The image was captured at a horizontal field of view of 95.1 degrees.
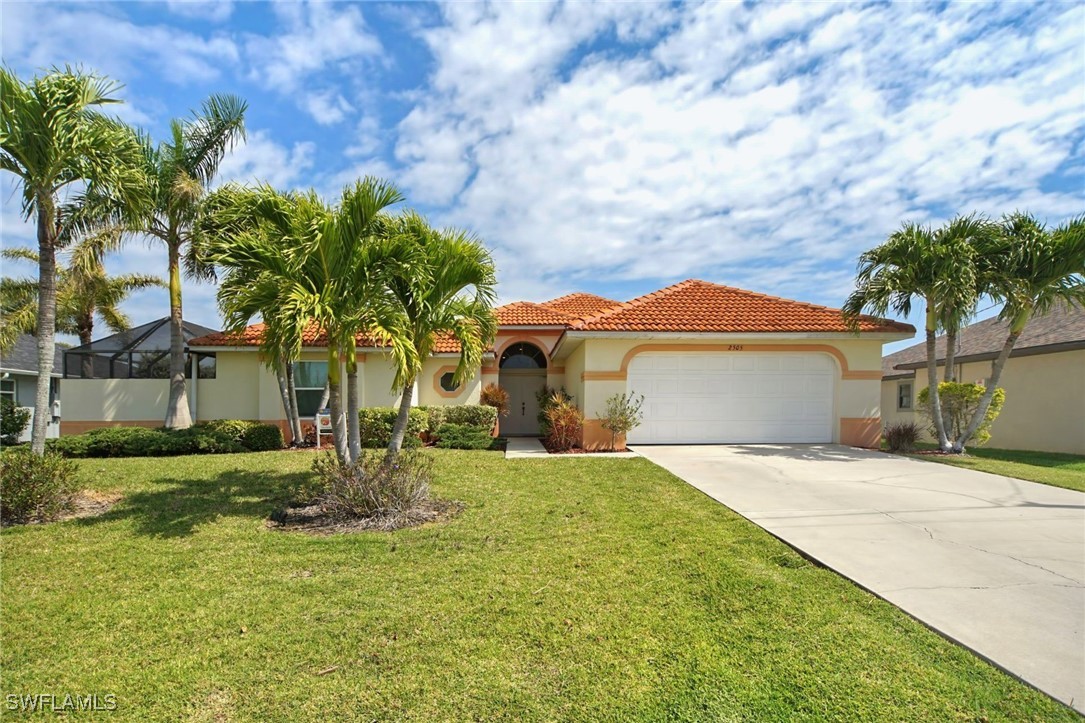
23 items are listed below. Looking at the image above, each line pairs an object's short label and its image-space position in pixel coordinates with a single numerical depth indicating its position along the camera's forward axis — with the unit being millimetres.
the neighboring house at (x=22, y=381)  18547
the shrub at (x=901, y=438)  13109
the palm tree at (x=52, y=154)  6316
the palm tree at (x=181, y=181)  12945
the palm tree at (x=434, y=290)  6699
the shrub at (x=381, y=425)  13852
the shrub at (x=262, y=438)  13406
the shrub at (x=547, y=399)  14222
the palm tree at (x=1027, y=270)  11555
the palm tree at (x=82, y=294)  13312
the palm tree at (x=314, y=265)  6121
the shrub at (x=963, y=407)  12711
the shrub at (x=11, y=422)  15219
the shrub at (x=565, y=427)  13031
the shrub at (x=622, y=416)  12828
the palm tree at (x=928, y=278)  11828
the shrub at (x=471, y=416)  14750
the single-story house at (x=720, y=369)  13281
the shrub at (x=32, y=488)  6457
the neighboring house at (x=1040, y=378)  14070
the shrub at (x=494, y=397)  16328
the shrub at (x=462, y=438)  13727
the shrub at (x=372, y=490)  6465
